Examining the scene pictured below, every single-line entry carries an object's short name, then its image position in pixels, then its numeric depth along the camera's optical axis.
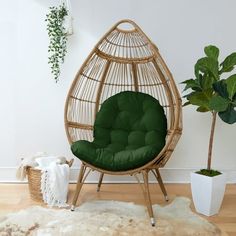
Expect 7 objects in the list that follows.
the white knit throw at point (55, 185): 2.45
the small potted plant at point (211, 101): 2.20
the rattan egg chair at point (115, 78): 2.57
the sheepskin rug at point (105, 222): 1.99
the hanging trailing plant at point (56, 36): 2.82
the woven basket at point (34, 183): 2.51
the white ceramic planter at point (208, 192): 2.29
